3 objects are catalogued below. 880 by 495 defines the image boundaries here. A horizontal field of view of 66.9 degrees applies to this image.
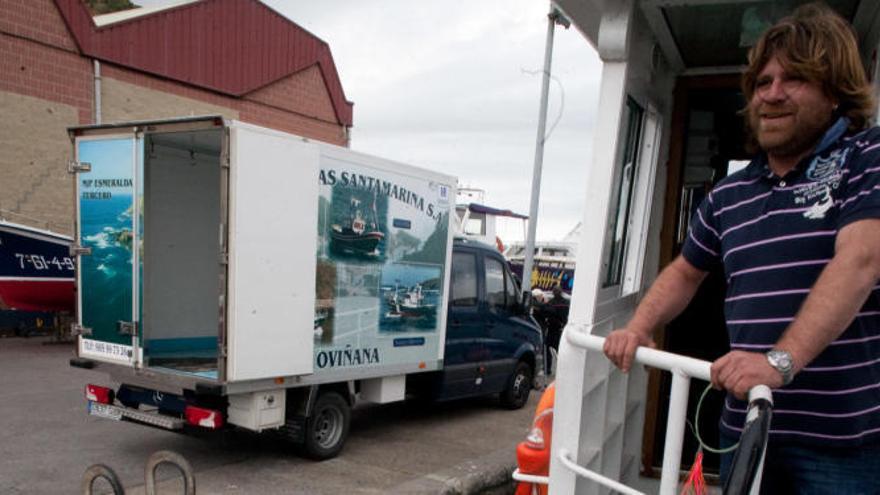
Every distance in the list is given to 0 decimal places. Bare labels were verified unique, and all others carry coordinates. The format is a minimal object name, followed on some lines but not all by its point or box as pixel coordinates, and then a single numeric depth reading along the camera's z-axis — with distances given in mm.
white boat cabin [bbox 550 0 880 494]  2848
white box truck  5223
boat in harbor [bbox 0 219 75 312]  10547
